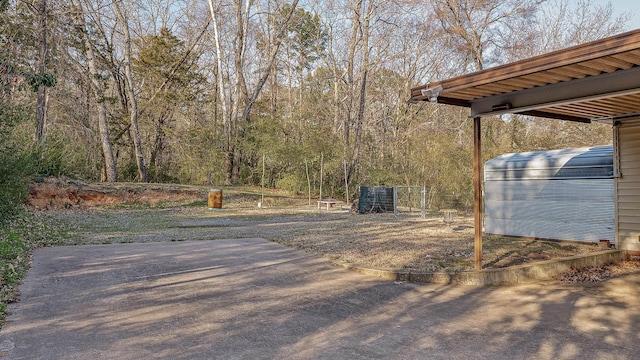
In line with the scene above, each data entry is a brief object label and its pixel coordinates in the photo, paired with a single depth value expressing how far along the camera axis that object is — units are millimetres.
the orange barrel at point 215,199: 18062
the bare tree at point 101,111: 21734
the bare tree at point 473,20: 21953
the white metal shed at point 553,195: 8875
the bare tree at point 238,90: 26406
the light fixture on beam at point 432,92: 6239
